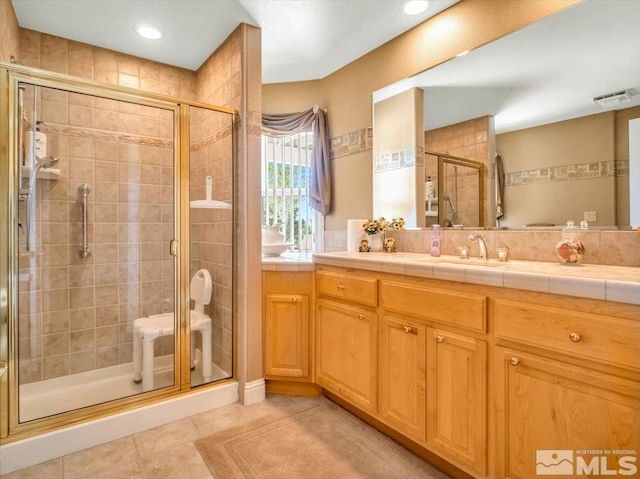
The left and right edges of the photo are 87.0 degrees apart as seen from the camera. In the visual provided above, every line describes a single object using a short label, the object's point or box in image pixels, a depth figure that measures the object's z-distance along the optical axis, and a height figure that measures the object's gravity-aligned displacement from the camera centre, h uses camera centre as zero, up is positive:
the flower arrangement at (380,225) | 2.32 +0.09
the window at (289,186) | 3.18 +0.50
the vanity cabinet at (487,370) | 1.04 -0.52
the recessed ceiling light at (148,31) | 2.26 +1.42
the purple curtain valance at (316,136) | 2.94 +0.90
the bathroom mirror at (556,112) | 1.48 +0.63
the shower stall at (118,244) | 2.00 -0.04
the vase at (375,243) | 2.38 -0.03
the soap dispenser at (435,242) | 2.06 -0.02
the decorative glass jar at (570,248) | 1.49 -0.05
